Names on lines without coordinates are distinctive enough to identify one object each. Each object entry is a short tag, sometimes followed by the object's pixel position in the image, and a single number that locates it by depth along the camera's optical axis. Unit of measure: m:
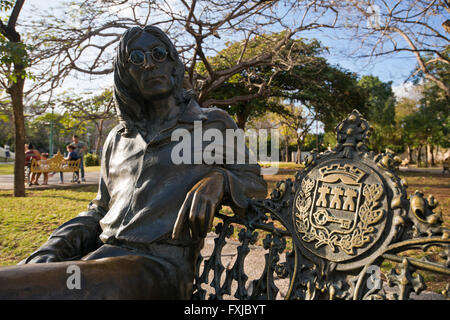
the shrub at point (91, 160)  27.28
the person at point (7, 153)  39.85
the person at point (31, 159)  11.84
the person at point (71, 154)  12.35
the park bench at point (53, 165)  11.59
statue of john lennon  1.41
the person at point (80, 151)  12.34
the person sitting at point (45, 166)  11.62
